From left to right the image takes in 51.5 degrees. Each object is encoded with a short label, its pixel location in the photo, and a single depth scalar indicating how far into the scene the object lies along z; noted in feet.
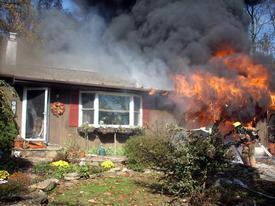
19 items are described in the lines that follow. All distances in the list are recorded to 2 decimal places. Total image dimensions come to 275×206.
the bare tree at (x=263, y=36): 86.53
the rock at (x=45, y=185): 21.23
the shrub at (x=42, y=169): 26.89
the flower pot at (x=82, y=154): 34.02
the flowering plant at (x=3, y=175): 21.86
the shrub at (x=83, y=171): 25.94
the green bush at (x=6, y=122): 24.14
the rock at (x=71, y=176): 25.17
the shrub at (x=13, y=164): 26.79
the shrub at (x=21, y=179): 21.19
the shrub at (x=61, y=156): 31.47
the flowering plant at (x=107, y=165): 29.98
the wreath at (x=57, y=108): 39.68
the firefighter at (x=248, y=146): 27.66
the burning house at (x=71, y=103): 38.70
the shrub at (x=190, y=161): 19.90
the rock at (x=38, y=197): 18.21
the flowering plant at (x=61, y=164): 28.43
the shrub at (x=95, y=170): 27.92
